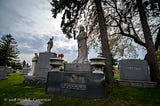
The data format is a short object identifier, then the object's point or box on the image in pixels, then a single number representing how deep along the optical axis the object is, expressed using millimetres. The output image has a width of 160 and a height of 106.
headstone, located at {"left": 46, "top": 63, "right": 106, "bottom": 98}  4009
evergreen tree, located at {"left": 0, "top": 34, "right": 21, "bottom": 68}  24087
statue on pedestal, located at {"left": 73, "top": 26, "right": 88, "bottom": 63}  5345
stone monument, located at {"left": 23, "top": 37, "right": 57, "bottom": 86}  6570
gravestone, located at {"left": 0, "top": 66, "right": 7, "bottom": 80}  8789
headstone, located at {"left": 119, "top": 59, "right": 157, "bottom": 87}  5831
